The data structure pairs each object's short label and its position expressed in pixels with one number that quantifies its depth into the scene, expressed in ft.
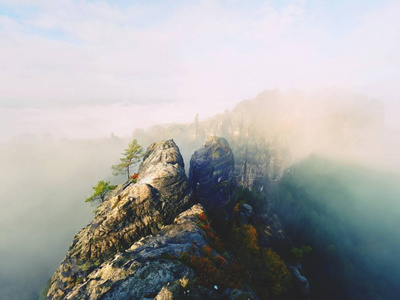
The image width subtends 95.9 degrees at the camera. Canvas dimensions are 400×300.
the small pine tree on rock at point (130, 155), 166.81
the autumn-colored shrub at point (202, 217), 89.81
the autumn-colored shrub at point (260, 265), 109.33
